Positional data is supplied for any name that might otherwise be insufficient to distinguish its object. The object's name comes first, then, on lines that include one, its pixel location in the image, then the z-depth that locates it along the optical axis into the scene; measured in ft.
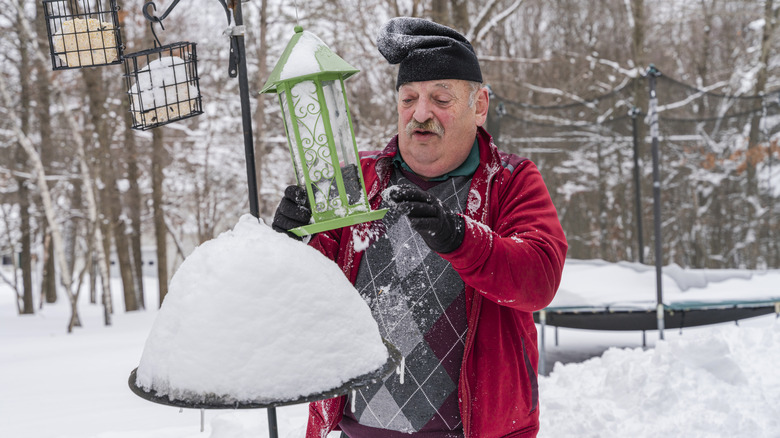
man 5.22
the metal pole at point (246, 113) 4.31
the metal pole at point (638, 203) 23.59
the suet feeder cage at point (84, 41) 8.22
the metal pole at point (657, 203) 18.98
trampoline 19.63
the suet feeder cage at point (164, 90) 6.93
